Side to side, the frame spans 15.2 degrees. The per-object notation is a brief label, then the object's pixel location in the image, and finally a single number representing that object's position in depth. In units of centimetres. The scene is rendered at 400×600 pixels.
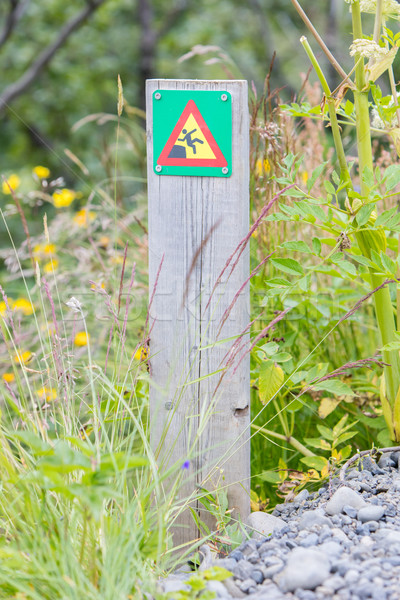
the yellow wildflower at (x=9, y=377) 261
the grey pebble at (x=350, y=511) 202
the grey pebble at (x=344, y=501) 204
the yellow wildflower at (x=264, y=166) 233
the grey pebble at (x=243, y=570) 193
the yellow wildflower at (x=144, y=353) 212
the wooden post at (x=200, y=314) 209
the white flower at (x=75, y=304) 203
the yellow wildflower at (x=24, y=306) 286
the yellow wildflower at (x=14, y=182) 355
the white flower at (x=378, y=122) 212
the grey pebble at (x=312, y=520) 201
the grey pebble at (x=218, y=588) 189
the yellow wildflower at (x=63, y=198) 339
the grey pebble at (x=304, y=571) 186
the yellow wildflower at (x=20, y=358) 208
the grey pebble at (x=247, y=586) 190
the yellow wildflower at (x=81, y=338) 268
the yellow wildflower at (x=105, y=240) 308
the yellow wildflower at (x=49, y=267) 283
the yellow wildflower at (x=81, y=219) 283
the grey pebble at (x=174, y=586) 189
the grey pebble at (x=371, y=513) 201
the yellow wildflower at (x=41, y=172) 332
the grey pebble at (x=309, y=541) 195
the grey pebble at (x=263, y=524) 206
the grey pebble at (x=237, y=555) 198
